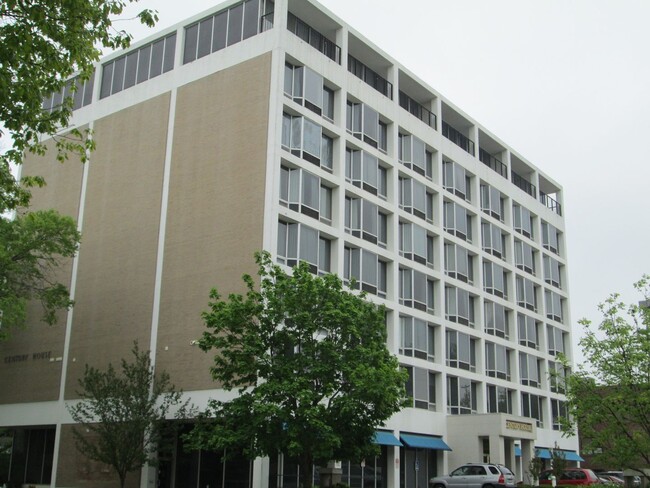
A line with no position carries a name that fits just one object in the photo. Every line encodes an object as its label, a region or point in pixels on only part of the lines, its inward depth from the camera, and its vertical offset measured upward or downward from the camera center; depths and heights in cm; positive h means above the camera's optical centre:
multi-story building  3950 +1229
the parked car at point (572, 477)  4641 -125
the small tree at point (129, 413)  3478 +136
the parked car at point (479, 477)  4103 -124
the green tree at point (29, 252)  3834 +937
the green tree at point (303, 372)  2825 +278
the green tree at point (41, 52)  1516 +759
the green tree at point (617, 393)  2891 +233
